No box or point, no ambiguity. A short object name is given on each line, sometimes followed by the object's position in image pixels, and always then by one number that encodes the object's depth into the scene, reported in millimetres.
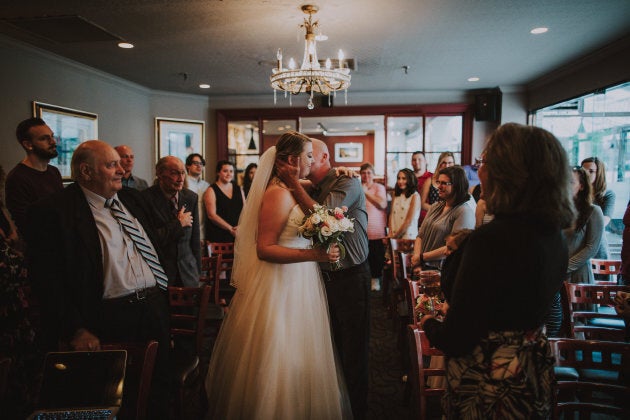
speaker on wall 7754
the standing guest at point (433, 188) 5422
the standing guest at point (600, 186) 4125
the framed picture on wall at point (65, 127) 5424
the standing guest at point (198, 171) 5312
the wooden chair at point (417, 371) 1711
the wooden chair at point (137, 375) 1454
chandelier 4086
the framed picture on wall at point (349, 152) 13414
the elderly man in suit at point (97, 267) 1866
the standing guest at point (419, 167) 6188
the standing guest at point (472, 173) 6586
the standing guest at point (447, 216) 3061
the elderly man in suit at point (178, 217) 3311
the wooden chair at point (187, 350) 2184
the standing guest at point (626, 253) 3064
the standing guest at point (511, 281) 1246
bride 2234
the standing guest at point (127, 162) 4250
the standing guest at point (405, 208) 5227
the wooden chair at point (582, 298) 2492
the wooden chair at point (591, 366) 1575
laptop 1402
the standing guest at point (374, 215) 5738
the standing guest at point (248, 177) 6496
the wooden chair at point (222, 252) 3245
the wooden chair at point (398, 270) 3631
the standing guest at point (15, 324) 2506
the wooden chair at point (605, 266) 3219
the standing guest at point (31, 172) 3082
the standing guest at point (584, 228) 3113
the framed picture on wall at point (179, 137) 8000
